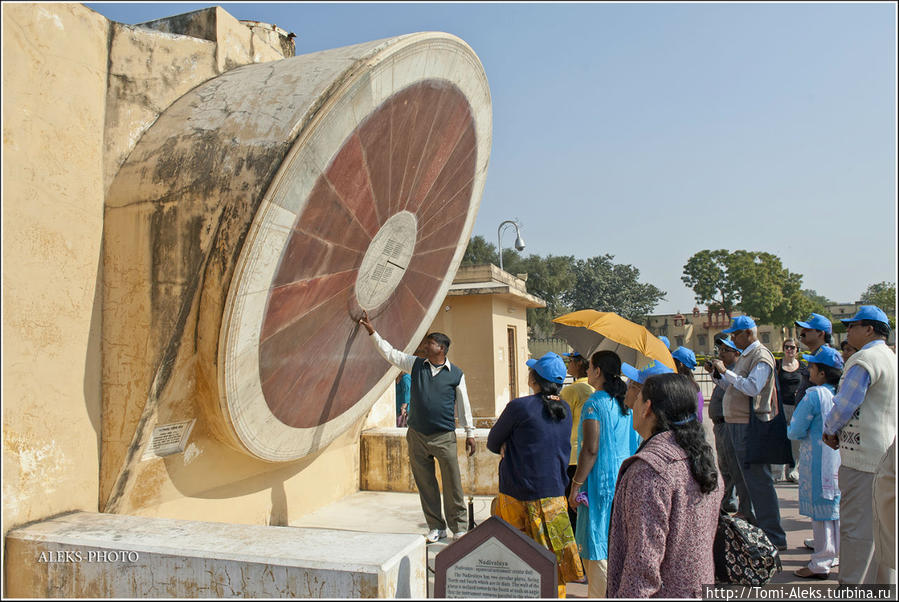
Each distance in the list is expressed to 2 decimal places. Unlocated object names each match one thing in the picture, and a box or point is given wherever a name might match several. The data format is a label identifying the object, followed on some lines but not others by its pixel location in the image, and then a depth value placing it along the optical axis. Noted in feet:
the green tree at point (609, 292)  158.81
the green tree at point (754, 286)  144.15
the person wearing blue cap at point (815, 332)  17.01
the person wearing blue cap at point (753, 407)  16.01
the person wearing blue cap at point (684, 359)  18.19
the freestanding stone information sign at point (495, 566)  7.90
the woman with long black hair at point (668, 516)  6.89
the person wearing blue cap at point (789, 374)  21.57
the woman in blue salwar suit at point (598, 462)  11.66
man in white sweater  11.73
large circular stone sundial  10.83
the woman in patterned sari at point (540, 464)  11.68
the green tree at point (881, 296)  162.79
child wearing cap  14.33
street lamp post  62.18
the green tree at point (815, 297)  256.32
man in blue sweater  15.89
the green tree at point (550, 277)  129.80
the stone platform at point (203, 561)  8.20
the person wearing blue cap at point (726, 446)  17.39
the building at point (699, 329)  158.30
